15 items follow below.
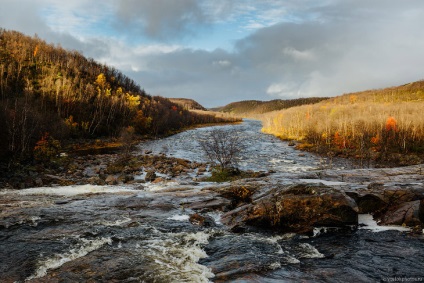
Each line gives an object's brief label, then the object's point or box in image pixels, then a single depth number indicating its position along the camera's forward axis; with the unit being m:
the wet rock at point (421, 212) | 11.12
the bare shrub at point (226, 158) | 26.08
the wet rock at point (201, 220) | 12.45
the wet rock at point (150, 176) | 24.79
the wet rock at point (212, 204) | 14.45
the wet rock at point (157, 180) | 23.14
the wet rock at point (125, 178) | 24.23
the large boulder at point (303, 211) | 11.61
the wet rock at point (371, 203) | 13.00
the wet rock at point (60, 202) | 15.72
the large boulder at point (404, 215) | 11.43
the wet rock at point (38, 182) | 21.75
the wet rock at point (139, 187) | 20.67
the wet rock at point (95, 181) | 22.78
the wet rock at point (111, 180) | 23.03
